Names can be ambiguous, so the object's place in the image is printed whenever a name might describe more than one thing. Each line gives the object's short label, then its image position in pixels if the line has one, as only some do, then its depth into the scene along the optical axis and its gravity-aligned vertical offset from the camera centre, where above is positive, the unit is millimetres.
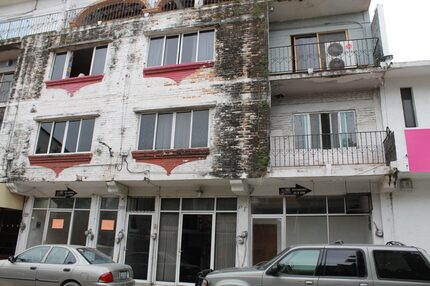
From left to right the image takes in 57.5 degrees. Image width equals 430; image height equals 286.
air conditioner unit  13945 +7028
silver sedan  9547 -522
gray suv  7000 -196
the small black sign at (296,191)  12867 +2059
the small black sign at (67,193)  15305 +2041
